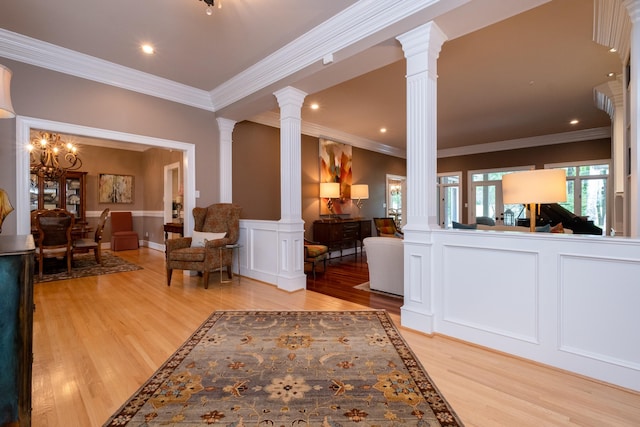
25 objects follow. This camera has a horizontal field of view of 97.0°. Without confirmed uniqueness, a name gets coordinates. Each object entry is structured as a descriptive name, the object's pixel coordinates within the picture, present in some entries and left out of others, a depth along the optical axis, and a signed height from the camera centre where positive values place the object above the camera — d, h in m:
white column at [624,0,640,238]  1.76 +0.68
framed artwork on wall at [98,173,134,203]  7.31 +0.65
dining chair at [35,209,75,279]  4.32 -0.32
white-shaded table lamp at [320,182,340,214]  6.01 +0.46
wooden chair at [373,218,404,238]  5.90 -0.33
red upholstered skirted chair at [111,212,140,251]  6.93 -0.50
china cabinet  6.34 +0.47
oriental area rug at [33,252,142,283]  4.37 -0.95
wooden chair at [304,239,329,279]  4.45 -0.67
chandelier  5.51 +1.25
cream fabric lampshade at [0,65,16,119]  1.56 +0.67
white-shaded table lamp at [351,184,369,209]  6.67 +0.48
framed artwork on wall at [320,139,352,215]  6.35 +0.98
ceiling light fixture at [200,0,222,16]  2.17 +1.66
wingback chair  3.68 -0.41
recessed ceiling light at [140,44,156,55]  3.12 +1.84
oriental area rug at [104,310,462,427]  1.41 -1.02
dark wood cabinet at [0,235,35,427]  1.09 -0.47
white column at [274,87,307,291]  3.65 +0.14
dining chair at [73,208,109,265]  5.07 -0.54
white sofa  3.49 -0.67
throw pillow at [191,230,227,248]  3.97 -0.35
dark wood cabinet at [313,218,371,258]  5.87 -0.45
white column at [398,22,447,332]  2.35 +0.37
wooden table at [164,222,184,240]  5.14 -0.28
